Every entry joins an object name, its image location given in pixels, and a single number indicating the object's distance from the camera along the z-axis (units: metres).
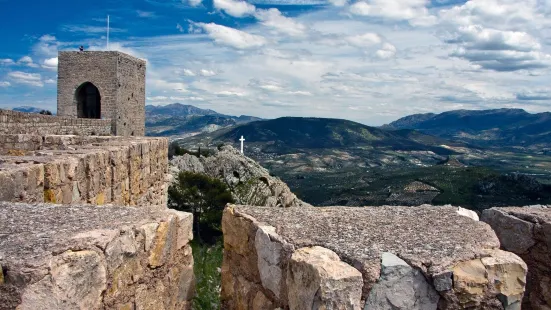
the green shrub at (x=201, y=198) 25.02
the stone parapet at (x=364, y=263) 2.94
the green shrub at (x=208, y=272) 12.74
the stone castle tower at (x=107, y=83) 21.02
